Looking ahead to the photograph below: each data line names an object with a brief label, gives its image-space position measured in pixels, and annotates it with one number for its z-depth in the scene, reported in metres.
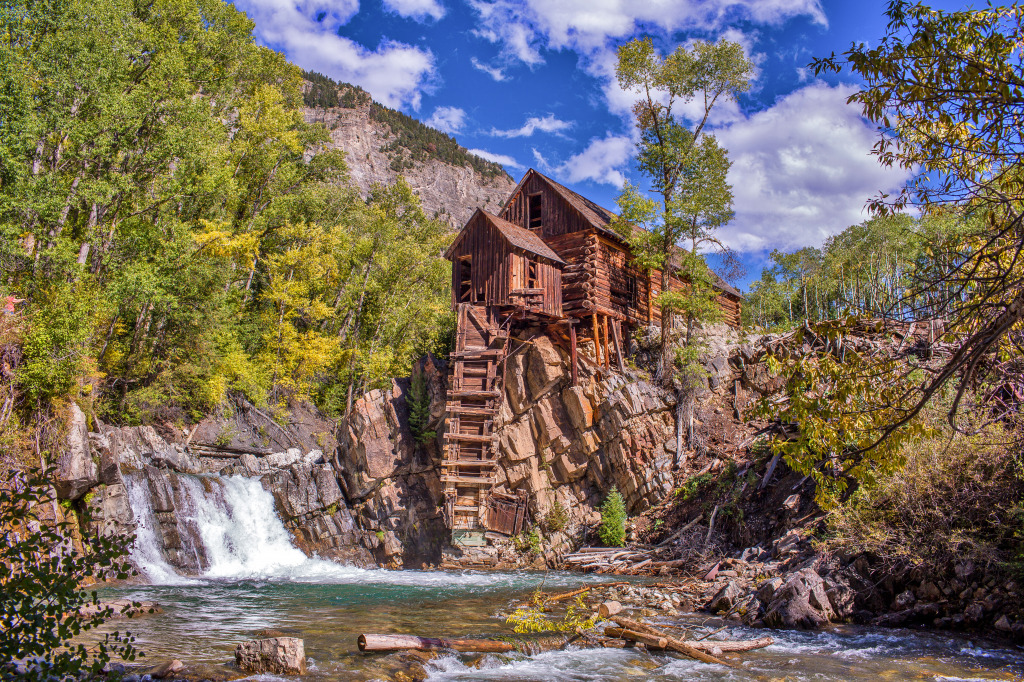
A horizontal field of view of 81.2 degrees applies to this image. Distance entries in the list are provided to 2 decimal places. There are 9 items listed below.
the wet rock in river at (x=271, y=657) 8.91
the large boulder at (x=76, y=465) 16.62
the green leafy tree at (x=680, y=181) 27.84
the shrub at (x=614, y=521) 23.55
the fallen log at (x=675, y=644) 9.95
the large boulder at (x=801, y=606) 11.77
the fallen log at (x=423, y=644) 10.14
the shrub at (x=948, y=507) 10.84
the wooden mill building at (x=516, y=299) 24.91
